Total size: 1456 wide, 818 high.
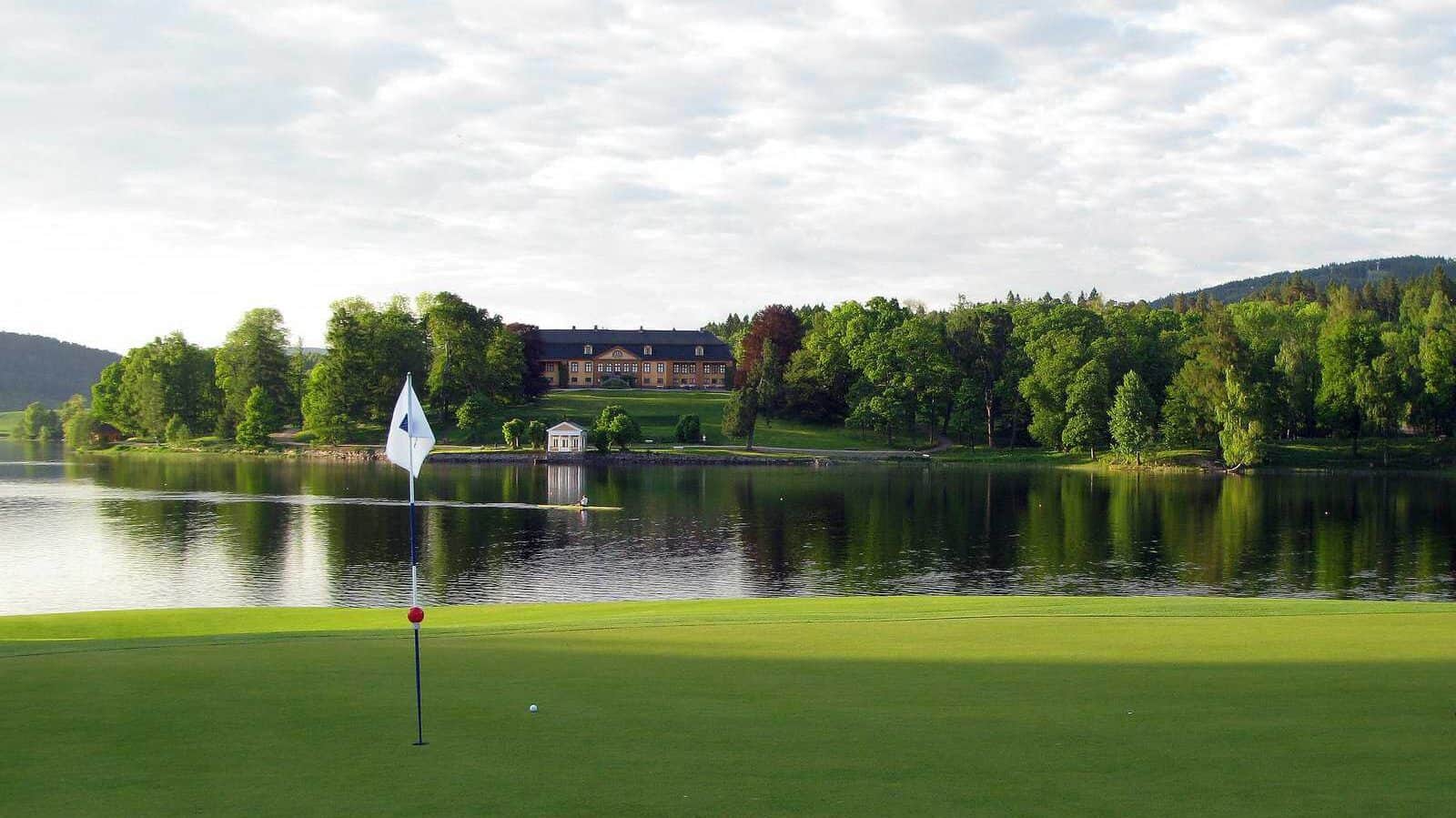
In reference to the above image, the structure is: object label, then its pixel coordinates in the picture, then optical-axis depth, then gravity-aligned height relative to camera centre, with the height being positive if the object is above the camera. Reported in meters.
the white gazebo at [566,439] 106.99 -1.13
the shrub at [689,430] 116.56 -0.65
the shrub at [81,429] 132.38 +0.98
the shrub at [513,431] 108.69 -0.28
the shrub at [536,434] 108.44 -0.59
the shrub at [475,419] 116.31 +1.17
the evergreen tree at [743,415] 111.00 +0.90
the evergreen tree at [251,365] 124.69 +8.00
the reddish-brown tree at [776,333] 135.75 +11.58
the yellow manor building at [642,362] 161.75 +9.53
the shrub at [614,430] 105.75 -0.37
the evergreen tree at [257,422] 113.38 +1.21
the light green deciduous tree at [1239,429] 93.06 -1.33
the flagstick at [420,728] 10.17 -2.93
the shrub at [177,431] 122.44 +0.47
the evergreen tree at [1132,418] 99.50 -0.19
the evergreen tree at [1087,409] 104.56 +0.79
